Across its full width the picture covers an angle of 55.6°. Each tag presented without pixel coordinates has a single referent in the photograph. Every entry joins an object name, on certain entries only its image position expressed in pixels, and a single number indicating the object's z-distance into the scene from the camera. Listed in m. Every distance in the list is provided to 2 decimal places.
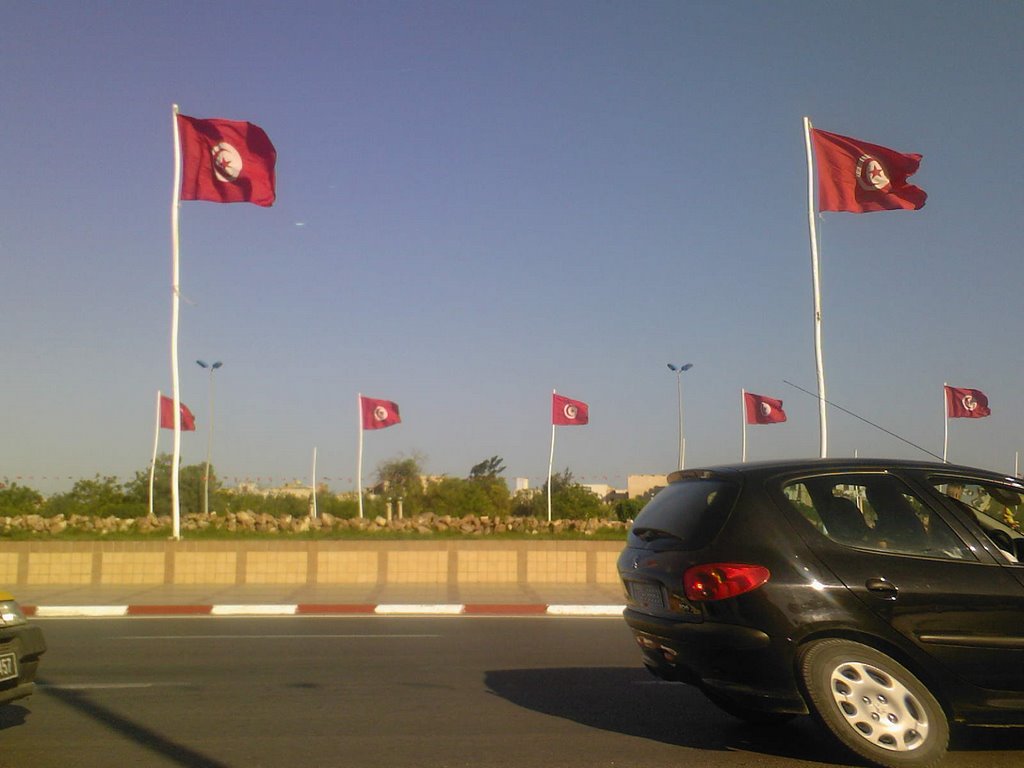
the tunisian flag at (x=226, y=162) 18.25
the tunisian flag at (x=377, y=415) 36.22
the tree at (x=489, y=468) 78.64
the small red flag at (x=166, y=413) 33.66
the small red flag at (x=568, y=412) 36.09
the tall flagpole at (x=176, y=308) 18.39
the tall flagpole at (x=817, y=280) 17.23
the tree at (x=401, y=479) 64.88
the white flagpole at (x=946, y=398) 30.62
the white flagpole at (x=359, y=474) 37.81
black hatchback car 5.08
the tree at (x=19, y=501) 32.27
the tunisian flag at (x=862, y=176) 16.22
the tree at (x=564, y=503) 48.69
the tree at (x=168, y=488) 43.50
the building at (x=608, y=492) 102.69
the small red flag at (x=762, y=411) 27.58
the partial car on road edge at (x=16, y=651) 5.86
